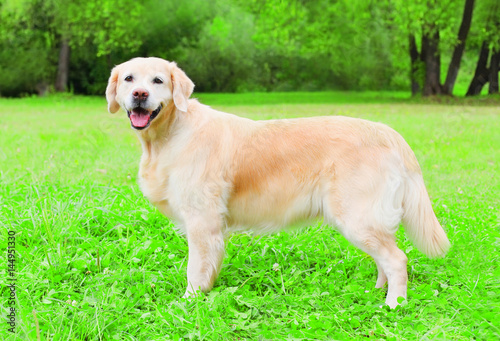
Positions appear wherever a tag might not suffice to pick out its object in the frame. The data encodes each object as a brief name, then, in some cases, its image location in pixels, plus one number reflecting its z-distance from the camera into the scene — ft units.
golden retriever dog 9.66
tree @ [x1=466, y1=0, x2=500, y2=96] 63.57
